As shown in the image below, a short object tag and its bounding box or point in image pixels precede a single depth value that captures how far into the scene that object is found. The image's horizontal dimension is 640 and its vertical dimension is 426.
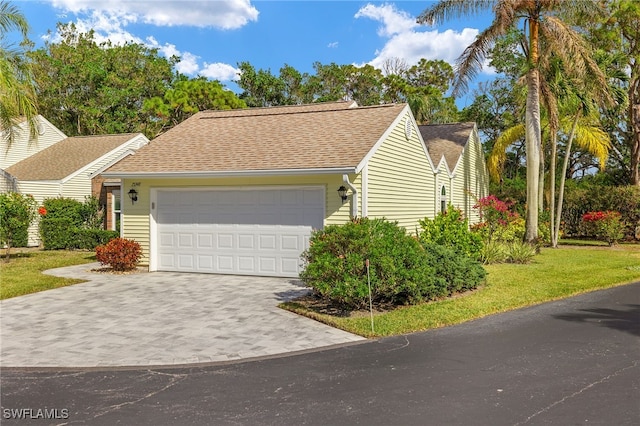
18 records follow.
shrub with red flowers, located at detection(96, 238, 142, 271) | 14.62
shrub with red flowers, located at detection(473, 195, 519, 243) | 18.14
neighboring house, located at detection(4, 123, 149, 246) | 23.83
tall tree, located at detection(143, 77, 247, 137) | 35.53
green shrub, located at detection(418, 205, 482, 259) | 14.23
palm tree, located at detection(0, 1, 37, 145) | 16.94
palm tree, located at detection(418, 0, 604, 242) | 18.41
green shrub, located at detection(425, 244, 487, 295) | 10.87
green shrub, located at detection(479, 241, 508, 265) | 16.15
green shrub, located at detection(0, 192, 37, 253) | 16.73
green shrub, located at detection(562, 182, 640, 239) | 24.17
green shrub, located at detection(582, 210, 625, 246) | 22.22
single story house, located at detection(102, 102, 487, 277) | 13.29
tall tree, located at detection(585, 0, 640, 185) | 26.84
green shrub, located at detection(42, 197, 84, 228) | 21.58
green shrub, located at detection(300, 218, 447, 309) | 8.96
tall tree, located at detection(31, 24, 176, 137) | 36.53
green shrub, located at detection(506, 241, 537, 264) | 16.38
